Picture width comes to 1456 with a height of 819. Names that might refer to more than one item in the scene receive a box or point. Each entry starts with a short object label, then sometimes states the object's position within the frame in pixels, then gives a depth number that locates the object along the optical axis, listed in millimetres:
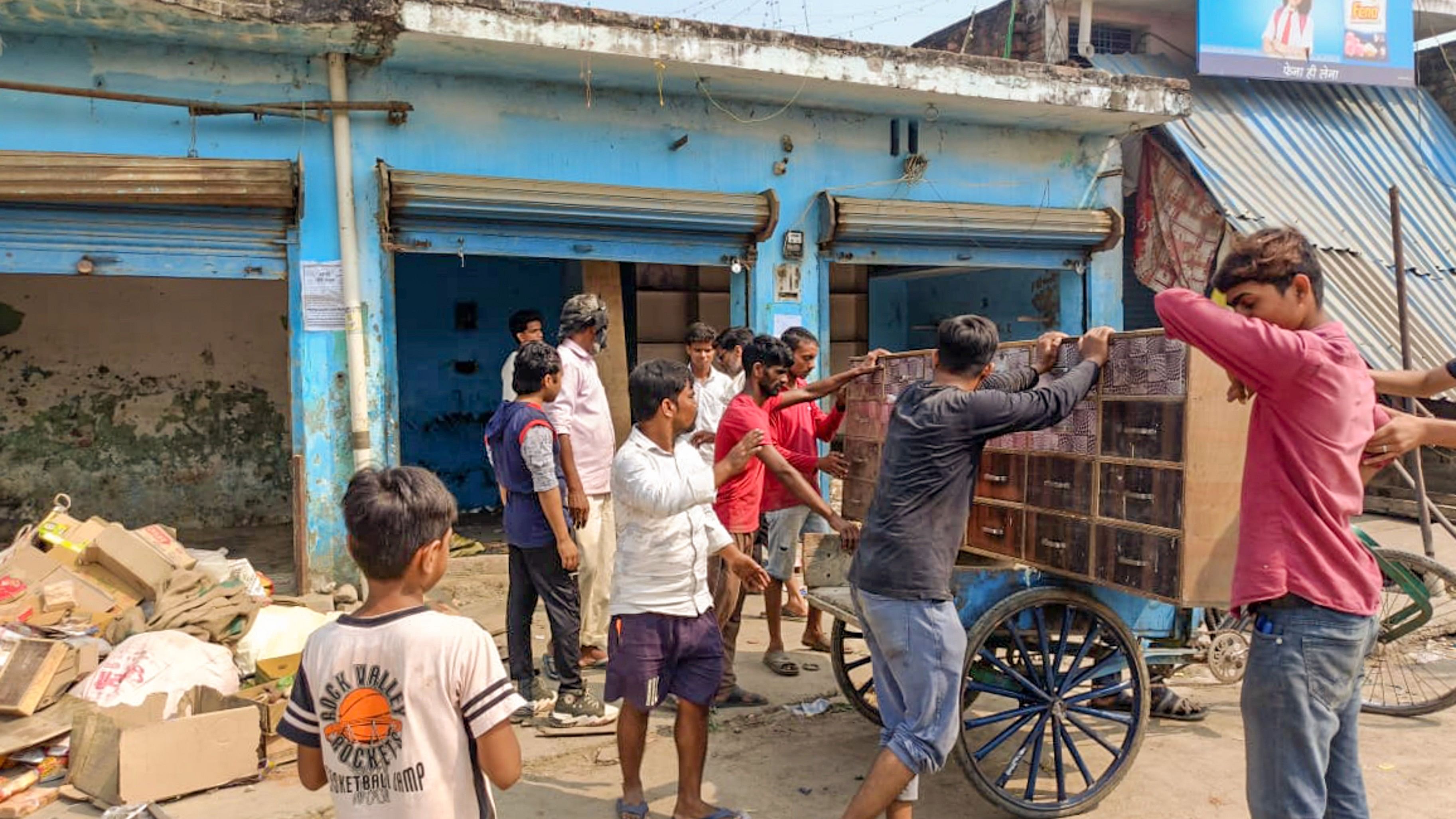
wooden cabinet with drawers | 3195
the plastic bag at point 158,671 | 4375
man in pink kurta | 5250
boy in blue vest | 4496
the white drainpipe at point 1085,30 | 11406
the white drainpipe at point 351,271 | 6695
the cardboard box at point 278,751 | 4219
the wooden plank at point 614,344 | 8812
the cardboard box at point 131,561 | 5488
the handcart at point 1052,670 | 3617
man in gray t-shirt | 3051
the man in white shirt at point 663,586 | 3471
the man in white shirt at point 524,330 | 5973
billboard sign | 10625
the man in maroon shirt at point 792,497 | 5219
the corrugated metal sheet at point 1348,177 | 9625
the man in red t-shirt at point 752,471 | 4230
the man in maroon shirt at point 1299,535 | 2279
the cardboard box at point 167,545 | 5906
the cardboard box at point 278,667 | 4855
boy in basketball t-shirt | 2051
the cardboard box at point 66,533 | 5633
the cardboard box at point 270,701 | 4289
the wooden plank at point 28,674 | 4215
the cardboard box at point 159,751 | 3779
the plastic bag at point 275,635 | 4996
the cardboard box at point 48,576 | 5211
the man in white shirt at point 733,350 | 6258
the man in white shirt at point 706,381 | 6164
